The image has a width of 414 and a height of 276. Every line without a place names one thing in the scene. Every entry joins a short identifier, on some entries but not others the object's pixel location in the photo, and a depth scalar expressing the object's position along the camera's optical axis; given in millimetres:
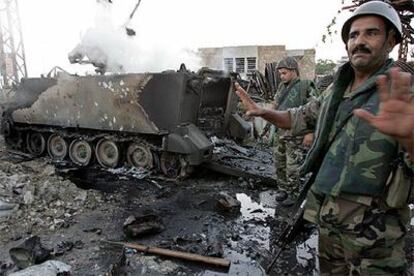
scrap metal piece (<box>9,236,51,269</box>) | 3660
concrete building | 17766
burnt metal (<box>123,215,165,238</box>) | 4356
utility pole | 18000
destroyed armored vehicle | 6398
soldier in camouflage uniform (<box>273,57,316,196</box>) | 5074
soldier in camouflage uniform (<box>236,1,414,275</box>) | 1793
